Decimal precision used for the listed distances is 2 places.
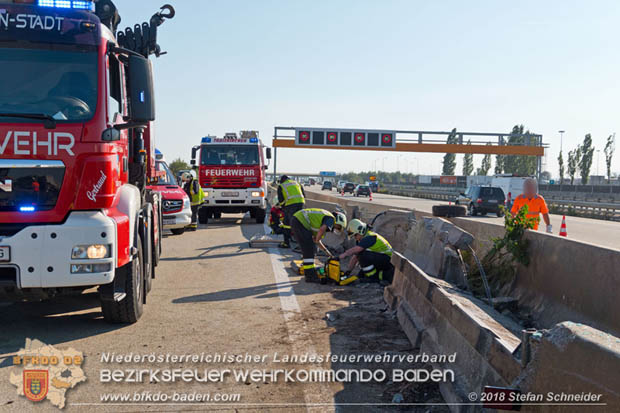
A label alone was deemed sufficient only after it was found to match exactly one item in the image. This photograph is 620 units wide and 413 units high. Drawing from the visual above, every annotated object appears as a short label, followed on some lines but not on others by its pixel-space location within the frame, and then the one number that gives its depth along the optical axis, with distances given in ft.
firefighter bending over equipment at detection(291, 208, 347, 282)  31.86
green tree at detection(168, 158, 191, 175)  275.75
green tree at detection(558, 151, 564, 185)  289.53
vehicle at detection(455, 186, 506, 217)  101.55
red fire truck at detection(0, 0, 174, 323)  17.99
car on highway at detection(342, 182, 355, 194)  248.73
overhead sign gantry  175.73
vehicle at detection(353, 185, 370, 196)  216.33
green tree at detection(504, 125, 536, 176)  308.19
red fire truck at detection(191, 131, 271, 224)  70.28
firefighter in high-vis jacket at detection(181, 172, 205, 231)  64.90
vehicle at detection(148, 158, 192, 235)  54.44
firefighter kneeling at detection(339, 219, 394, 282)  30.66
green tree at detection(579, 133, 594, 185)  270.26
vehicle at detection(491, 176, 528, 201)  105.19
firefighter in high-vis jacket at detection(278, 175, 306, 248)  45.32
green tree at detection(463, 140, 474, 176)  386.11
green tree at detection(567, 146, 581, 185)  289.33
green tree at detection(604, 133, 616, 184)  273.75
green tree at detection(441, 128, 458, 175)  386.11
